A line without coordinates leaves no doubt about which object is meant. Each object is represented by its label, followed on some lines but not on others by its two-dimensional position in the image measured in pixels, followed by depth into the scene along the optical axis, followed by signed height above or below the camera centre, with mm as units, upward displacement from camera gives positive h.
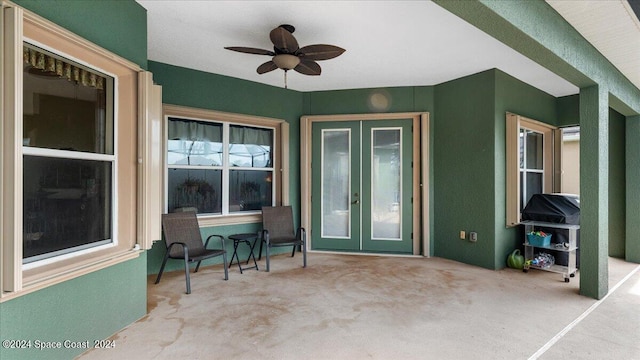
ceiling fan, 2784 +1239
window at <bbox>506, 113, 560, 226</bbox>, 4371 +273
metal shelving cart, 3857 -905
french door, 5133 -103
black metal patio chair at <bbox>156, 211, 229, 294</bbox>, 3631 -713
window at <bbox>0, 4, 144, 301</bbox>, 1674 +173
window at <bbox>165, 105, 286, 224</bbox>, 4312 +270
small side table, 4266 -838
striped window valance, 1938 +776
